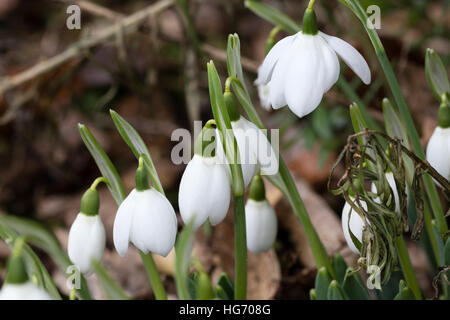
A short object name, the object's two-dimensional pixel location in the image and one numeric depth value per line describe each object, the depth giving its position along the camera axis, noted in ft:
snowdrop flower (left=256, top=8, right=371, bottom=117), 1.23
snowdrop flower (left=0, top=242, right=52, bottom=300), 1.15
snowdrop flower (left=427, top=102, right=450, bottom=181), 1.31
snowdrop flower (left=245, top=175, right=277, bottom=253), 1.39
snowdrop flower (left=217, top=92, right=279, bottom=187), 1.26
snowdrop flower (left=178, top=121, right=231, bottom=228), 1.24
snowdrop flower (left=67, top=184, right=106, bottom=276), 1.29
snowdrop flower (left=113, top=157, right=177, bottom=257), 1.24
